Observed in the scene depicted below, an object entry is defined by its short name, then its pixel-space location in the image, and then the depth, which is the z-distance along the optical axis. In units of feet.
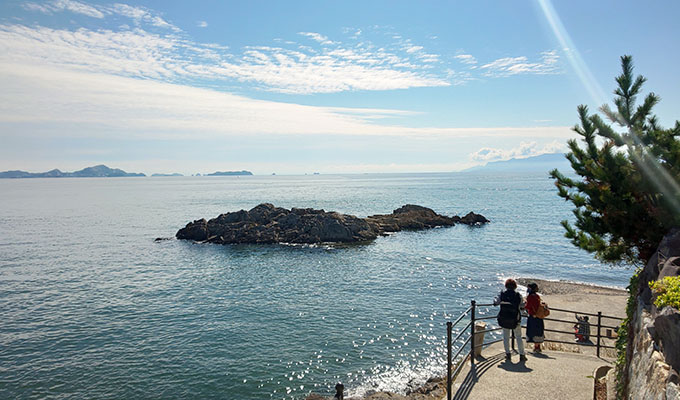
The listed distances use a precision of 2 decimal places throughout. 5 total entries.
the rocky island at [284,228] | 184.65
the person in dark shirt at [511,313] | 36.14
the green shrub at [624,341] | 26.35
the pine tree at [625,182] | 28.27
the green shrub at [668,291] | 19.17
